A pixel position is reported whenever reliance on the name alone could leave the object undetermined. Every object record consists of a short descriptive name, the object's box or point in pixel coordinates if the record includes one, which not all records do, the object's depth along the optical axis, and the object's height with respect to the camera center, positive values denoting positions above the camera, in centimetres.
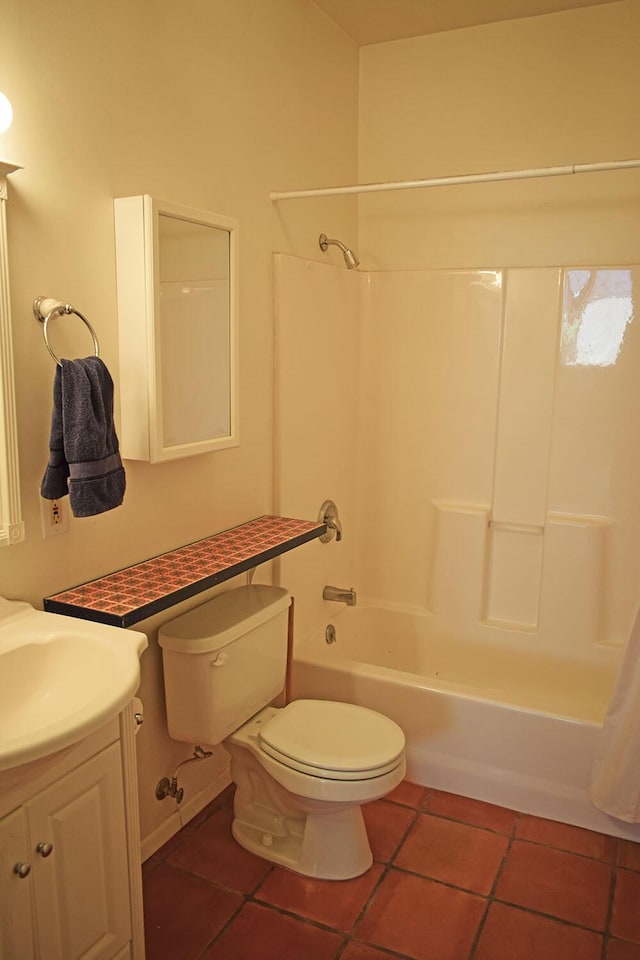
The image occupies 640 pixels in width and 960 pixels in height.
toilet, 211 -111
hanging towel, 168 -22
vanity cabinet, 136 -98
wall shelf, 178 -61
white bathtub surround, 272 -58
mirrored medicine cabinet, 192 +2
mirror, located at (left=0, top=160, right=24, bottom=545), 160 -21
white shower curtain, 225 -117
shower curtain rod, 216 +47
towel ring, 171 +6
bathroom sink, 148 -64
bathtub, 246 -126
